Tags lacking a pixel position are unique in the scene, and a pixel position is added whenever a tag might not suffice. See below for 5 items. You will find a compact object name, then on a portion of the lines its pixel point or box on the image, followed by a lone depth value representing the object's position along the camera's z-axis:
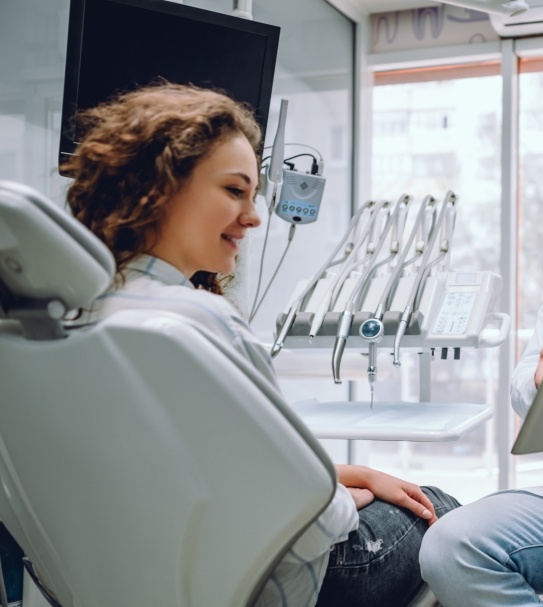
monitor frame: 2.08
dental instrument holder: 2.07
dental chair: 0.87
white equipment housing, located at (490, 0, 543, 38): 3.57
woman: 1.07
